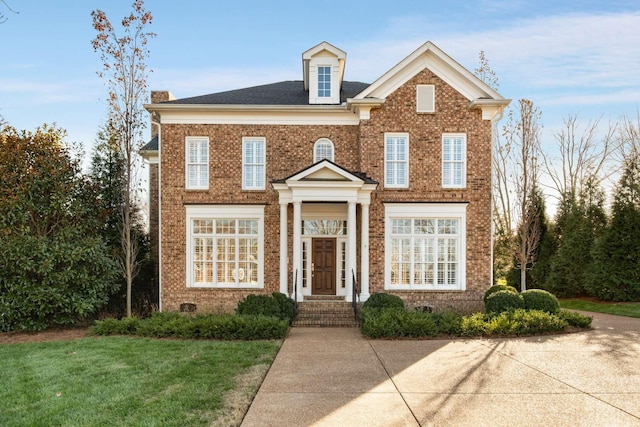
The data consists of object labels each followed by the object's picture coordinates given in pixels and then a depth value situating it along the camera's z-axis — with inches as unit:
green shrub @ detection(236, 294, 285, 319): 569.4
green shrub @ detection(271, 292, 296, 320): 592.4
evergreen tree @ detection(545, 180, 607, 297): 895.1
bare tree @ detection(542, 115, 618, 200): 1331.2
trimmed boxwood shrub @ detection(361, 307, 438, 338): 506.0
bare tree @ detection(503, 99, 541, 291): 737.6
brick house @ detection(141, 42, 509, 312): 691.4
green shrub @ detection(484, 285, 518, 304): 623.0
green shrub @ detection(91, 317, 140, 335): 549.6
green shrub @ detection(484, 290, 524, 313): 574.2
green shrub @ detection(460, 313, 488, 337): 511.2
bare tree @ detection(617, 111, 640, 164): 1139.8
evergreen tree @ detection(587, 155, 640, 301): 797.9
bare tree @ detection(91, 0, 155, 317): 616.4
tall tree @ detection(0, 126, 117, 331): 583.2
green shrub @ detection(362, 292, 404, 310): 589.9
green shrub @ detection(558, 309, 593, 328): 550.0
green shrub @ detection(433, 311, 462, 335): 514.9
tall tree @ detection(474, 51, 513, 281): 1031.1
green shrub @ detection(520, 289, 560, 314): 571.0
